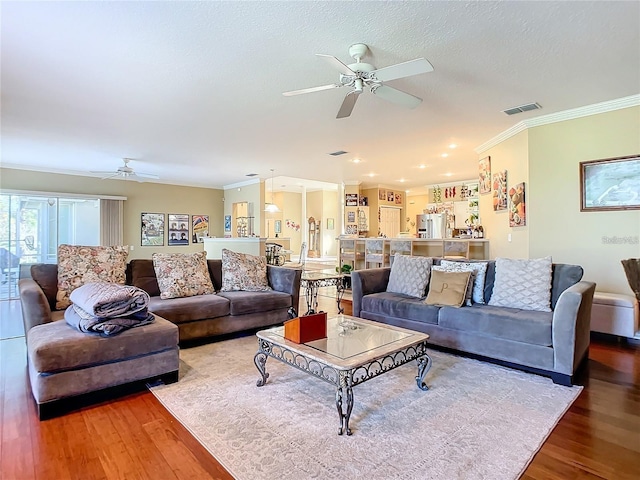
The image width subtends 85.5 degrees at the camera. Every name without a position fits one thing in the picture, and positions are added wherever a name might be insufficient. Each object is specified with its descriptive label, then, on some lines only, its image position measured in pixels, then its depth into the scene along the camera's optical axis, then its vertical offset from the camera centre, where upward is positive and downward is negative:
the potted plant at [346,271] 6.95 -0.66
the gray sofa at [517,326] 2.74 -0.80
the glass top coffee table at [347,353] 2.08 -0.76
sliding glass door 7.08 +0.32
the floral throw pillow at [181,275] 3.81 -0.39
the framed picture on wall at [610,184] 3.89 +0.62
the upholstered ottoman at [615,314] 3.79 -0.86
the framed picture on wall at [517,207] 4.71 +0.44
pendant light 8.95 +0.83
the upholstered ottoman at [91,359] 2.25 -0.83
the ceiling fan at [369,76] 2.42 +1.24
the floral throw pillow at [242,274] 4.27 -0.41
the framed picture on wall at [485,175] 5.64 +1.07
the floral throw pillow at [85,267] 3.41 -0.25
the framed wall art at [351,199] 9.58 +1.13
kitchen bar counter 5.96 -0.19
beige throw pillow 3.51 -0.52
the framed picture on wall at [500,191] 5.16 +0.73
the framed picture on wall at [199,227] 10.12 +0.42
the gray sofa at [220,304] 3.54 -0.69
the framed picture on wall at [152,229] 9.18 +0.34
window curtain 8.42 +0.50
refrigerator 7.49 +0.29
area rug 1.79 -1.16
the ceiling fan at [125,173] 6.25 +1.31
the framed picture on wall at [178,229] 9.66 +0.35
